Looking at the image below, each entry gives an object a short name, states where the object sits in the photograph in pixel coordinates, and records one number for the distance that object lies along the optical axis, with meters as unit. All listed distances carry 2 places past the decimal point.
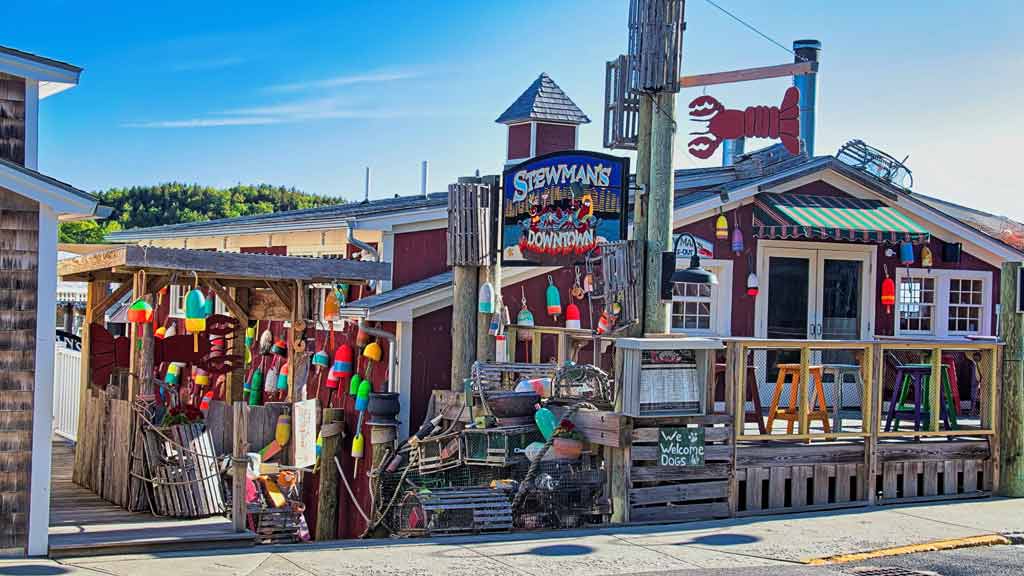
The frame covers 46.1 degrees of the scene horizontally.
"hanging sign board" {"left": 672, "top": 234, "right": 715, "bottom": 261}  16.59
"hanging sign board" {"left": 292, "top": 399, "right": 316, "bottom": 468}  13.87
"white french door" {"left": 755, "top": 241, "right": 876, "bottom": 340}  17.47
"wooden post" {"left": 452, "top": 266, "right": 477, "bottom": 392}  14.53
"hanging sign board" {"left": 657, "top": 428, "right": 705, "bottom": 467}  11.61
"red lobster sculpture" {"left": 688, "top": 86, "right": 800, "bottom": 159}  12.84
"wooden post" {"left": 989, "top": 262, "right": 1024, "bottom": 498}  13.34
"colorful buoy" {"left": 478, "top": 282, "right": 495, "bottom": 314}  14.34
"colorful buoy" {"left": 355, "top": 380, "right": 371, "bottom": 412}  15.92
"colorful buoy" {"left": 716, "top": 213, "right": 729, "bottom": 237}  16.78
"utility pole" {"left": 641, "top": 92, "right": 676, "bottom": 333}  12.26
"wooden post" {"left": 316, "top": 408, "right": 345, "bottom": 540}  16.44
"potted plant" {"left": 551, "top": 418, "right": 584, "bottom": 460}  11.77
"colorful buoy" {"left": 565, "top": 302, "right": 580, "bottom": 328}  15.78
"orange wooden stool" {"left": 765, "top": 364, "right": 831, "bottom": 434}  12.65
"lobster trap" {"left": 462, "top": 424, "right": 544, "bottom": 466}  12.53
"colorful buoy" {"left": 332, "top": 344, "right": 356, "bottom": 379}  16.88
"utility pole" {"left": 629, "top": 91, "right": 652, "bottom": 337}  12.42
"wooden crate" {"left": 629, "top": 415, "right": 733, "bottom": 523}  11.55
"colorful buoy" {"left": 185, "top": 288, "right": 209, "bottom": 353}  12.99
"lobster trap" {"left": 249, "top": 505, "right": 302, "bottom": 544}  13.66
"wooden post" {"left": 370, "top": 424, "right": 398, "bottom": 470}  15.17
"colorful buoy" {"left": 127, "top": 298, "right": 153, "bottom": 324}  12.20
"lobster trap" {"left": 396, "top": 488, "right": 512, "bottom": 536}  11.10
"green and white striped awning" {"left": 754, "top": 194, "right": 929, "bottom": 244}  16.41
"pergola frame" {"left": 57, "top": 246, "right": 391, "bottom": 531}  11.81
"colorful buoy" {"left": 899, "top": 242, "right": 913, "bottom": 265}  17.83
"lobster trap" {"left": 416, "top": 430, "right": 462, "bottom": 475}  13.04
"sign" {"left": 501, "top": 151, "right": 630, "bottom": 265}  14.44
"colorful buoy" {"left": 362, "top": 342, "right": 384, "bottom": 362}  16.16
